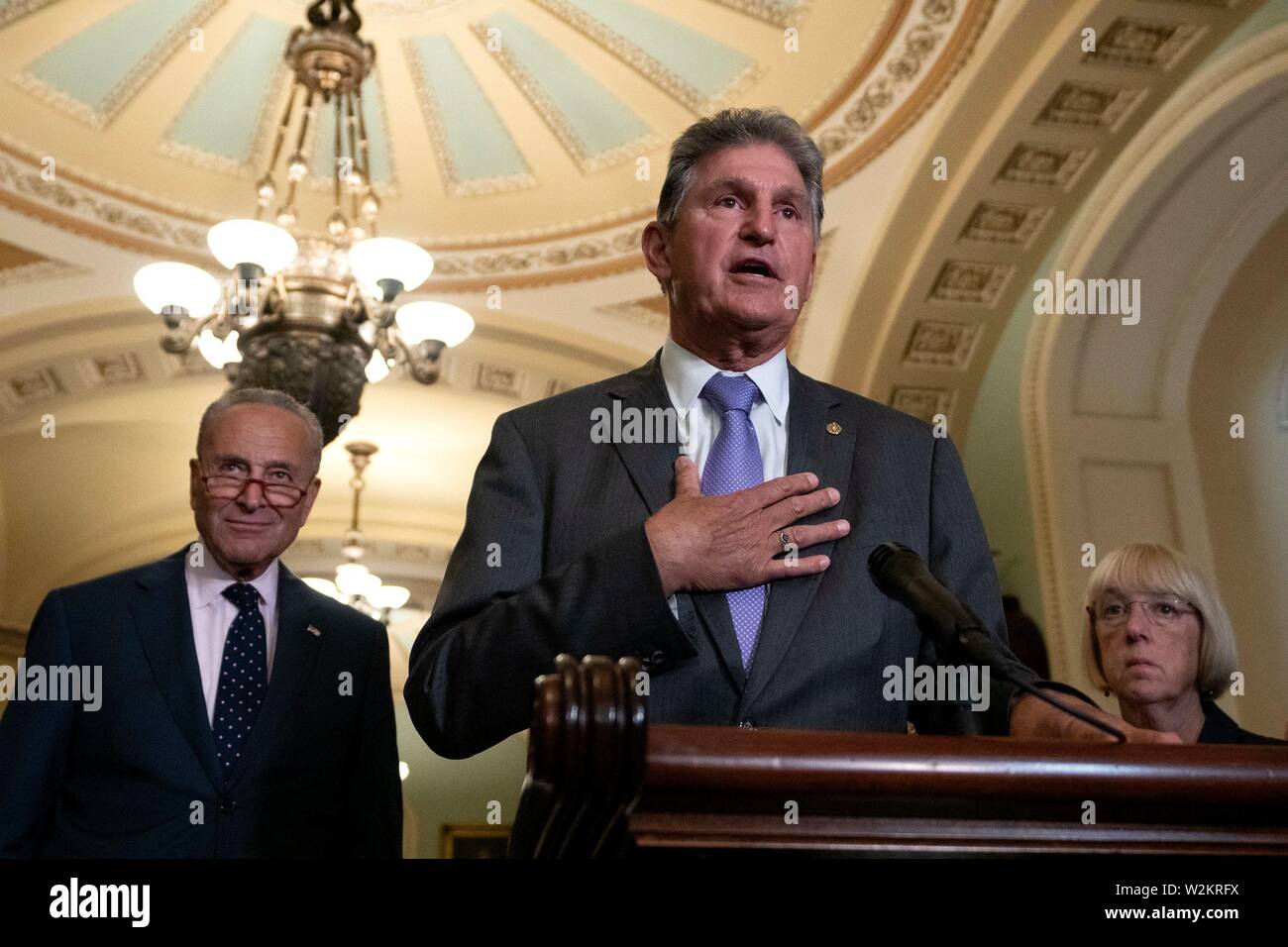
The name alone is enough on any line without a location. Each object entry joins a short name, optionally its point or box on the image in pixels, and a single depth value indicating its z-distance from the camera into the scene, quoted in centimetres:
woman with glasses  282
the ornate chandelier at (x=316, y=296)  522
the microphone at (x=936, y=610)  125
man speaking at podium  141
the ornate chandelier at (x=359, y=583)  919
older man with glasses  204
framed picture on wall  1306
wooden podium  94
